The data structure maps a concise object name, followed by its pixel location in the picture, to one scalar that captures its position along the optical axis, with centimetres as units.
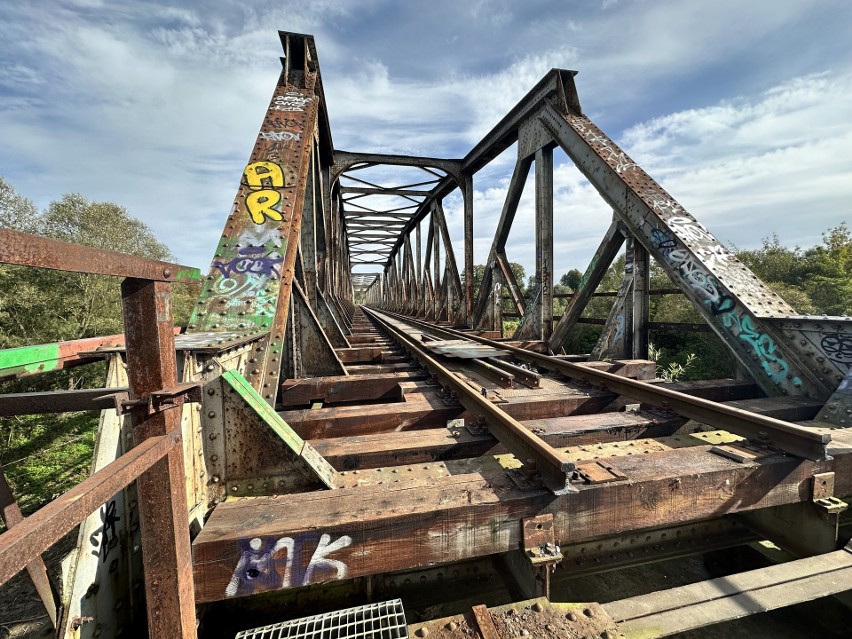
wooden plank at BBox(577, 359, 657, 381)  437
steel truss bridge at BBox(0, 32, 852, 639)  131
